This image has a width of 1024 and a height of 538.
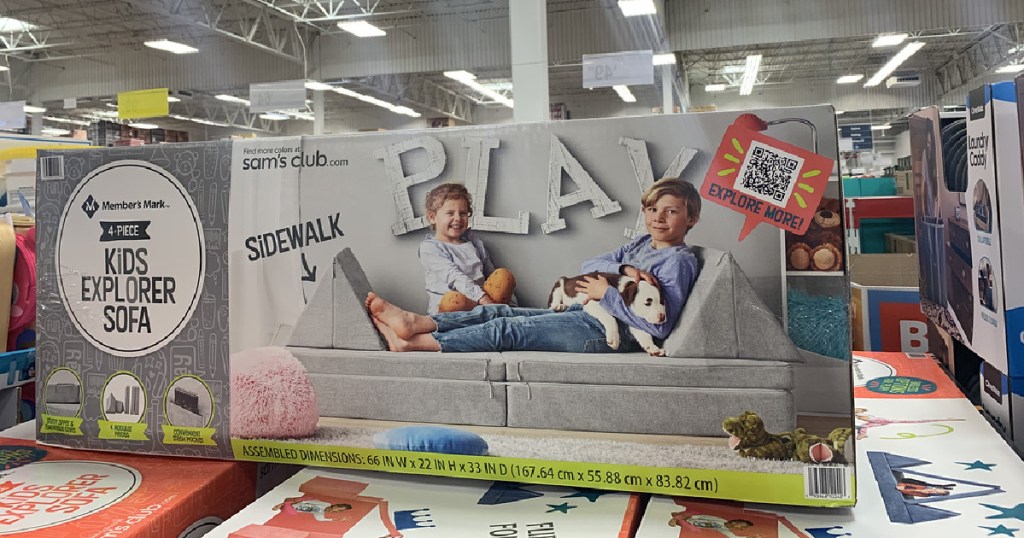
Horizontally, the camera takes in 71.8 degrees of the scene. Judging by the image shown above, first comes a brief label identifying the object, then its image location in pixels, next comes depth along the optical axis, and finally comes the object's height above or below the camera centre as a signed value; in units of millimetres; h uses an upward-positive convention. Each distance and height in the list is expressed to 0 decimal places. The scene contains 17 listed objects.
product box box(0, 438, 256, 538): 807 -243
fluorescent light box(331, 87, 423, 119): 12625 +3467
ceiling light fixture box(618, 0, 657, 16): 8507 +3361
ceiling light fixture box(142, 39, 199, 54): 11457 +4146
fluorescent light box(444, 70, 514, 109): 11016 +3343
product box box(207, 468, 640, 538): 775 -257
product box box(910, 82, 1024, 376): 850 +71
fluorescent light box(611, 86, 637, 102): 8328 +2314
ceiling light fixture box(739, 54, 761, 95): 11367 +3503
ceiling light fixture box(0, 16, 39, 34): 10688 +4272
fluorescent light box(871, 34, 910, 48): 10000 +3417
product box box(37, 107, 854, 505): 745 -24
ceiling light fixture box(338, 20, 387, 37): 10242 +3910
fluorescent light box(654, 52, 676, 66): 8158 +2977
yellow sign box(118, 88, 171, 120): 5732 +1647
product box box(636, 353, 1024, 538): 743 -254
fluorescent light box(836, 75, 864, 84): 12086 +3375
